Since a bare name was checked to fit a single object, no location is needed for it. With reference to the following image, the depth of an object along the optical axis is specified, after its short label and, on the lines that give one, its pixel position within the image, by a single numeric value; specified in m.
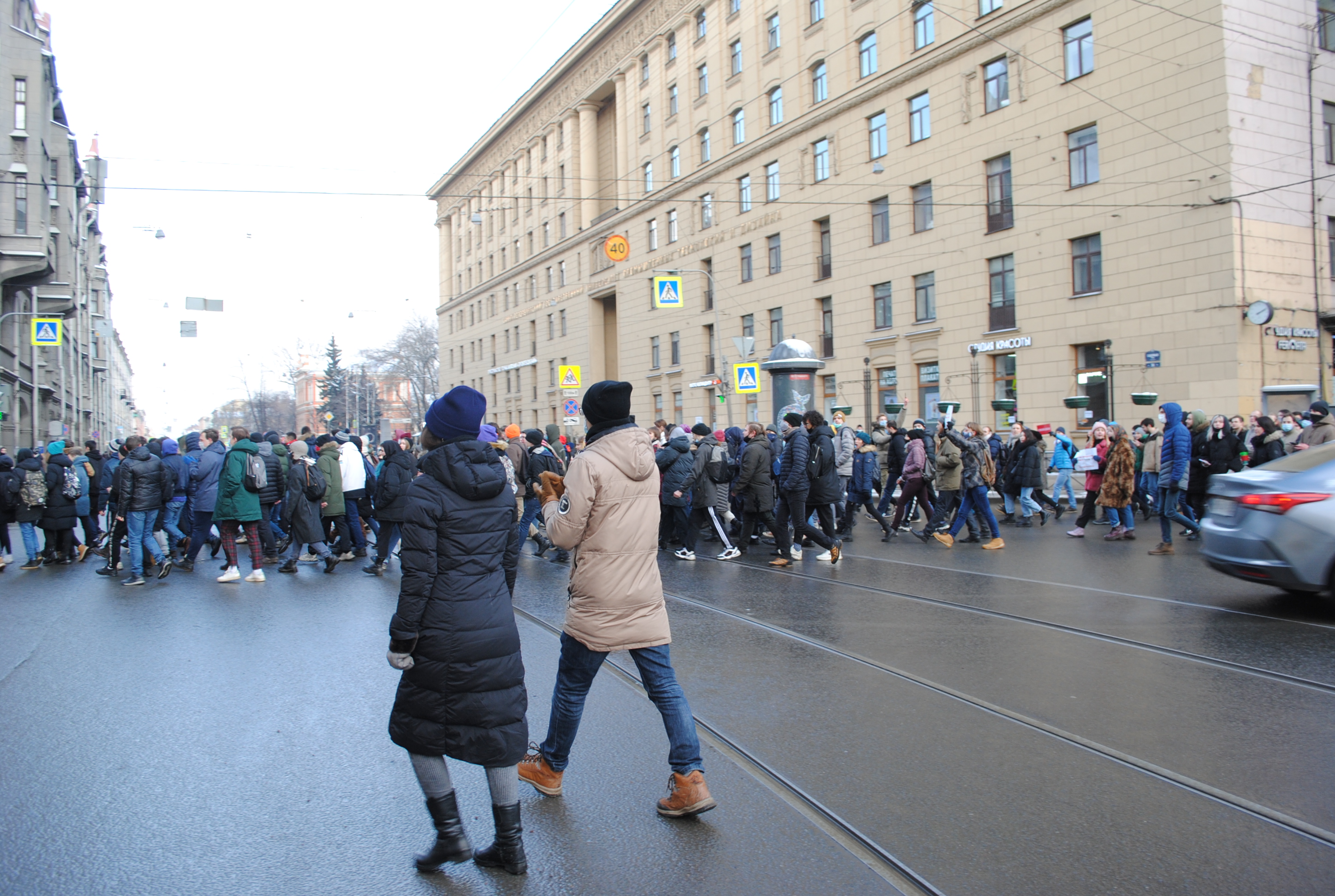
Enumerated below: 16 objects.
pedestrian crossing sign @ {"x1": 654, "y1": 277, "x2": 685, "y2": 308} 26.62
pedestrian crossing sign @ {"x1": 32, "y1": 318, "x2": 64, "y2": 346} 29.91
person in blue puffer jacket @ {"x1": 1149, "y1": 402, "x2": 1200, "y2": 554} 11.65
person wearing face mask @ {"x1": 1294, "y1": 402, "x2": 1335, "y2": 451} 13.17
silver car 7.53
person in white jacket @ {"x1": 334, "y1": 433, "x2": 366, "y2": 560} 12.57
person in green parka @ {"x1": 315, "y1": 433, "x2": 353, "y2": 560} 12.34
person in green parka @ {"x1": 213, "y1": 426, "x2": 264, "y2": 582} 10.87
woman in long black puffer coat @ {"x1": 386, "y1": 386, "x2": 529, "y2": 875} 3.46
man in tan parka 4.00
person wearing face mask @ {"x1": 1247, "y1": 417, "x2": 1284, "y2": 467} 13.96
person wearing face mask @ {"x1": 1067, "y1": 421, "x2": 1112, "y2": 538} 14.28
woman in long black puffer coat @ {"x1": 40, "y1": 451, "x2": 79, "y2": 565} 12.90
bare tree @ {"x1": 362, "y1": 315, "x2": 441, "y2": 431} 80.62
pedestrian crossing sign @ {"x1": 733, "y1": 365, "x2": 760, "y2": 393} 24.55
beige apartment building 21.81
